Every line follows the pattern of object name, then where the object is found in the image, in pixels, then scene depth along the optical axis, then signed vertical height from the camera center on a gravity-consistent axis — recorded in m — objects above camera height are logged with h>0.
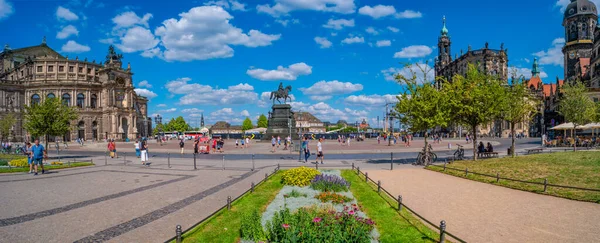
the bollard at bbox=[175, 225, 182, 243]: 6.58 -1.97
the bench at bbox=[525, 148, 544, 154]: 29.71 -2.19
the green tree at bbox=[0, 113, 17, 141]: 54.27 +1.25
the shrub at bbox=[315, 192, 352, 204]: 10.97 -2.27
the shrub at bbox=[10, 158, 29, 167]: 22.63 -1.97
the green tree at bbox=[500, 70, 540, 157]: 26.77 +1.77
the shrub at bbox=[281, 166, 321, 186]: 14.08 -1.97
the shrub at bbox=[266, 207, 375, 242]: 6.39 -1.97
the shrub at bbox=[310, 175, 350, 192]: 12.72 -2.10
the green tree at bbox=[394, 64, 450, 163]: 22.36 +1.44
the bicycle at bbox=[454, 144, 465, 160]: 25.30 -2.01
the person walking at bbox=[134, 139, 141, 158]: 32.09 -1.62
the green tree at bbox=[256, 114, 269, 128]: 182.25 +4.86
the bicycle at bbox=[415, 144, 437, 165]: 23.20 -2.06
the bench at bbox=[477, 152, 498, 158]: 25.82 -2.16
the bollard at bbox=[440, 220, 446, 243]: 6.78 -2.07
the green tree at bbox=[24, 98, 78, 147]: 29.20 +1.23
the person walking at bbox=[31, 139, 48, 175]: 19.23 -1.14
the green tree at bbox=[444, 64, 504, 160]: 22.80 +1.88
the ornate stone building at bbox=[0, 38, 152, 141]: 80.06 +10.10
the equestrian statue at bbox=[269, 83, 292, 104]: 59.50 +6.42
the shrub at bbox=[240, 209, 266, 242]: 7.18 -2.13
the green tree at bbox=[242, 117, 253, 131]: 194.88 +3.03
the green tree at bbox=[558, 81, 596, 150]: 35.72 +1.90
